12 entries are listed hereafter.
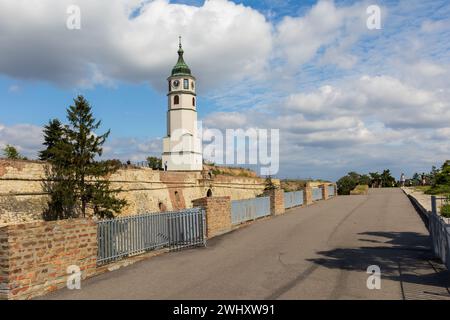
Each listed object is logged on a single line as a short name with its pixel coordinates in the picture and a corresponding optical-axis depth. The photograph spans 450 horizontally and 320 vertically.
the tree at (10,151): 39.21
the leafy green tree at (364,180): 64.72
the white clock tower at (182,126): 53.38
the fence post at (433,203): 12.00
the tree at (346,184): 53.45
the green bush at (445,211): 16.13
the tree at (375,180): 66.12
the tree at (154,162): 62.26
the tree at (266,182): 54.04
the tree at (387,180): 65.31
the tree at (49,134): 33.44
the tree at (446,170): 23.06
